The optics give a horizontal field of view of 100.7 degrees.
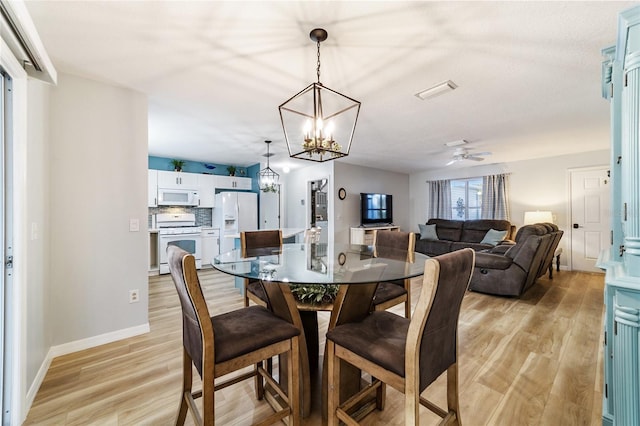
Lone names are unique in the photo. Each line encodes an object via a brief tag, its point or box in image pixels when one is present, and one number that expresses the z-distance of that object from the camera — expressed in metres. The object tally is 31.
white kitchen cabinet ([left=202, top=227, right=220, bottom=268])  5.71
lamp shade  5.11
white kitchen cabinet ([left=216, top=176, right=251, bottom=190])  6.15
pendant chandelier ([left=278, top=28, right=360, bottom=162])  1.76
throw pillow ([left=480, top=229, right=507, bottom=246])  5.51
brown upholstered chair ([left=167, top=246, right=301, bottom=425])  1.12
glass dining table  1.41
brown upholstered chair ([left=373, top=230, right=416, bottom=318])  1.88
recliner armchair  3.44
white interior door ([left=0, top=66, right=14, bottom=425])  1.40
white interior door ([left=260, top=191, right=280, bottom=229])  6.74
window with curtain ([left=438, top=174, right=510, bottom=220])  6.18
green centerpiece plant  1.65
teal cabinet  0.97
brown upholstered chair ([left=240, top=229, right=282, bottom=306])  1.97
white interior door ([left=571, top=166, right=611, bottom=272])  4.98
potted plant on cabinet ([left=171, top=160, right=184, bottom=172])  5.65
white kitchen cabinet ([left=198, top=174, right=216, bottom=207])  5.88
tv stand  6.14
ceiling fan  4.74
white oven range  5.08
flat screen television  6.48
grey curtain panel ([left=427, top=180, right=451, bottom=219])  7.04
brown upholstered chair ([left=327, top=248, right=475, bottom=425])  1.01
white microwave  5.33
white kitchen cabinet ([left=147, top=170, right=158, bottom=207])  5.23
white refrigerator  5.90
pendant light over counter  4.79
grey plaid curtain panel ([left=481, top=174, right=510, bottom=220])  6.12
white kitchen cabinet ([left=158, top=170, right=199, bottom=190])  5.36
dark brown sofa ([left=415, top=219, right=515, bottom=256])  5.75
